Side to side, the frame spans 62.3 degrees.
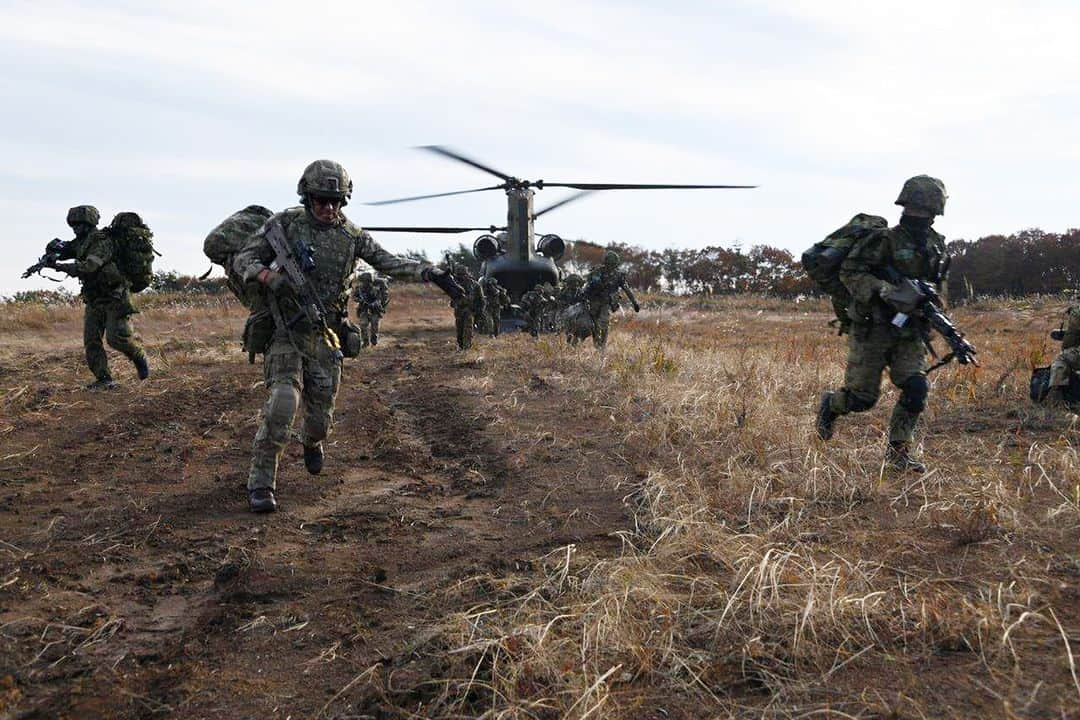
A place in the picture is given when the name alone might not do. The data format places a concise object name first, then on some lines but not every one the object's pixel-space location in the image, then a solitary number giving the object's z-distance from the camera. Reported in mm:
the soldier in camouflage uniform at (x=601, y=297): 13219
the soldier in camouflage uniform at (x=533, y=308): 16859
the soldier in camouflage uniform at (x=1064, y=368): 7016
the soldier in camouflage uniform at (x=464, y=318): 13193
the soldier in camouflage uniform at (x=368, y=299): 14630
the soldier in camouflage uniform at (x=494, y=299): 16359
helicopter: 17875
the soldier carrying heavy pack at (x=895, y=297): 5242
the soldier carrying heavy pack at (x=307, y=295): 4902
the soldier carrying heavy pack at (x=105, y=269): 8992
